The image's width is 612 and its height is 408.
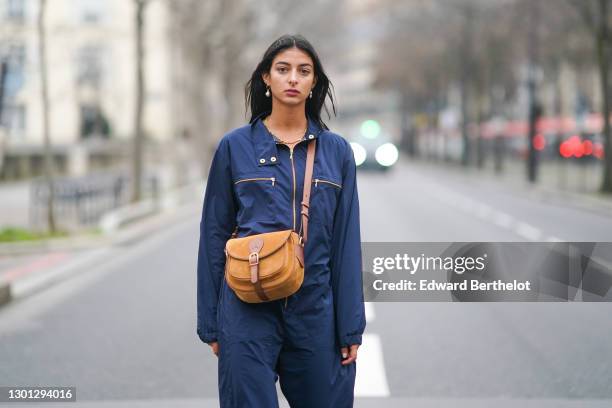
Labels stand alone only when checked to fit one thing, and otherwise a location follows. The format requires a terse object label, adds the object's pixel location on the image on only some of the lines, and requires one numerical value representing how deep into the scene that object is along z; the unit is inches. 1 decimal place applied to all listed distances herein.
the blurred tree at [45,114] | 696.4
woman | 143.0
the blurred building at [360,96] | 6117.1
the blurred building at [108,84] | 2485.2
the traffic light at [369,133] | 1940.2
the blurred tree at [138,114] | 908.6
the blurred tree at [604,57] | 1086.4
